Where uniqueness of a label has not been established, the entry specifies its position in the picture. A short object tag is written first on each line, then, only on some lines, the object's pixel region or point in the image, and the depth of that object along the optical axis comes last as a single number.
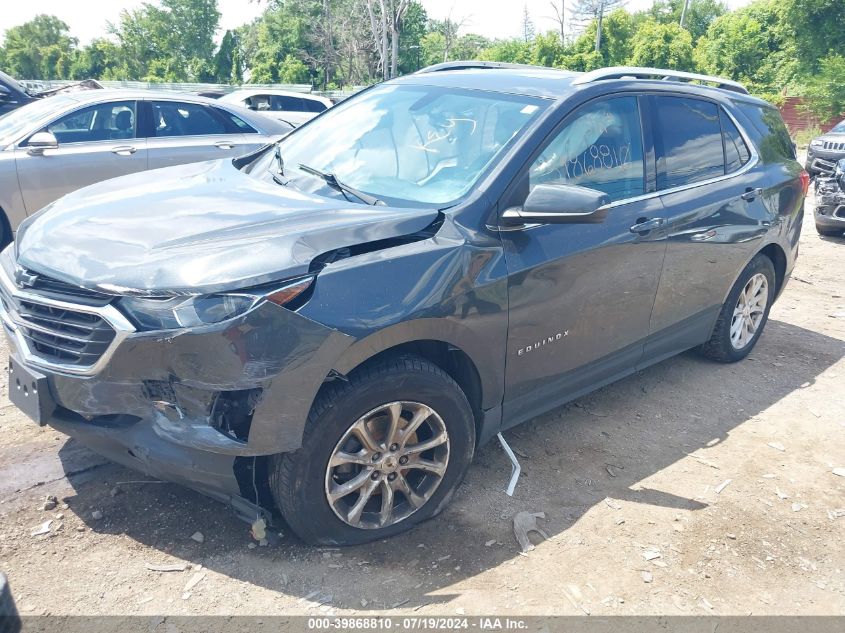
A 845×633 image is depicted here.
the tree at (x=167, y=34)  69.69
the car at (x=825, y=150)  11.52
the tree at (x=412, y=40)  55.00
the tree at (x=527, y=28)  80.22
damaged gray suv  2.61
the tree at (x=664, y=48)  41.62
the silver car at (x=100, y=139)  6.62
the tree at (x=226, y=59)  66.75
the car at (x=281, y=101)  15.74
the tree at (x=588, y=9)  59.12
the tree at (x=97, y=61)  69.44
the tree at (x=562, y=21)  50.72
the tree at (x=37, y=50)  77.12
